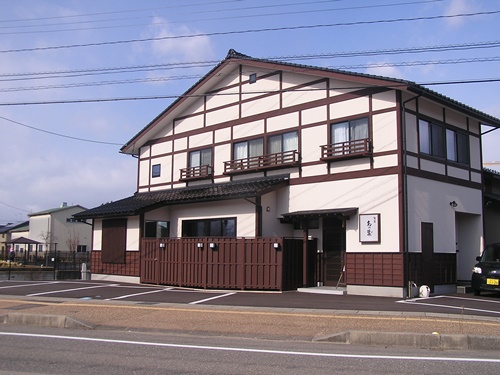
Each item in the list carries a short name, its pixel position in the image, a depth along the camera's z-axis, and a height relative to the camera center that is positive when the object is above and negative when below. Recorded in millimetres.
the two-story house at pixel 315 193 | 16875 +1910
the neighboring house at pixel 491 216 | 21478 +1271
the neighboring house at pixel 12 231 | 71944 +1252
